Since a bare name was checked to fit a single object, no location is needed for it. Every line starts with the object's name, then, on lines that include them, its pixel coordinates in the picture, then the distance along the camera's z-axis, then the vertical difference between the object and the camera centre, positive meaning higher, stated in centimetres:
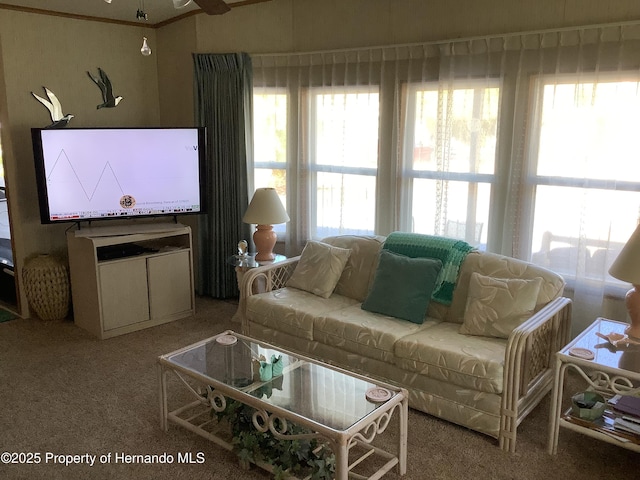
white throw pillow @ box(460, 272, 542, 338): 315 -89
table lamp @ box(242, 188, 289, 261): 438 -56
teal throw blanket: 356 -69
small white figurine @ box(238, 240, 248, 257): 463 -84
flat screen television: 432 -23
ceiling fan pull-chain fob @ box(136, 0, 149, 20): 262 +59
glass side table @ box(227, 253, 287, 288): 443 -92
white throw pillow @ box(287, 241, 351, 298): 402 -89
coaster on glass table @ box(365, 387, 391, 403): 256 -113
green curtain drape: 486 -6
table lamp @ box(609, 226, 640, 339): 277 -62
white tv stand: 439 -107
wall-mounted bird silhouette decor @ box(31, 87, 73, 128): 455 +27
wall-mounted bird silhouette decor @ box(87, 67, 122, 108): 481 +45
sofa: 294 -107
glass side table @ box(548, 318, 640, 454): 260 -108
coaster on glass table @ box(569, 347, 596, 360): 269 -98
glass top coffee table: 245 -117
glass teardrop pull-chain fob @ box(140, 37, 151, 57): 270 +43
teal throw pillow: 349 -88
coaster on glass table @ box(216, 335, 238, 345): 327 -112
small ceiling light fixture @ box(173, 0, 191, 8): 230 +57
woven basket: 462 -115
